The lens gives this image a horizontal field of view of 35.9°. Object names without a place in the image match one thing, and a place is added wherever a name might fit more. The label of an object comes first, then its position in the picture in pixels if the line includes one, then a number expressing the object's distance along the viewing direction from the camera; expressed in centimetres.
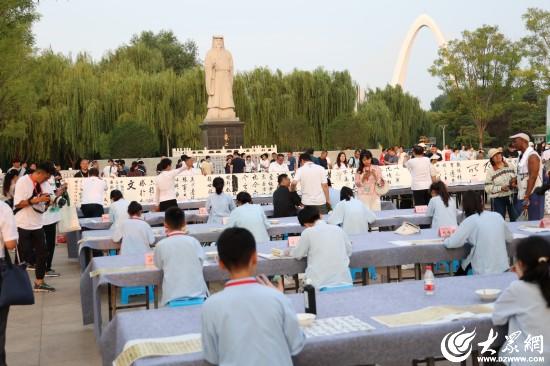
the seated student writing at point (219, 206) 1213
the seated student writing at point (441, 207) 1019
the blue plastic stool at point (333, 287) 674
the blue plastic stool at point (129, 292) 998
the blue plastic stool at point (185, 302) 643
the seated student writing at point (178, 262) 651
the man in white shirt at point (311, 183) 1277
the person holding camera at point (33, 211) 1041
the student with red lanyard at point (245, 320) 369
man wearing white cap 1069
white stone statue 2958
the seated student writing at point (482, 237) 714
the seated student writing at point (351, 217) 999
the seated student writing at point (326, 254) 684
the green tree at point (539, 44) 3694
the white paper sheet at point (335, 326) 430
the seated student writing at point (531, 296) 416
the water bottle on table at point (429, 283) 525
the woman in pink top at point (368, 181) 1211
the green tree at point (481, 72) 4238
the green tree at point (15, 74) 1877
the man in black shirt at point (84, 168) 1498
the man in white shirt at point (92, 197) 1427
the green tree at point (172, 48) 6225
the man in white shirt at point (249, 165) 2777
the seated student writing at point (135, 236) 926
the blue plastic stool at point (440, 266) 1121
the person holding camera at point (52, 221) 1238
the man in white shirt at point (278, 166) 2171
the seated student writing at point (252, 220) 985
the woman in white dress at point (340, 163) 2062
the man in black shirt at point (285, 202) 1281
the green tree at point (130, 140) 3631
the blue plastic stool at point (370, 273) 1083
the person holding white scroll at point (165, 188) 1304
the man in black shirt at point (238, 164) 2386
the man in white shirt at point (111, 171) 2319
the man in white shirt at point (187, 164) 1434
